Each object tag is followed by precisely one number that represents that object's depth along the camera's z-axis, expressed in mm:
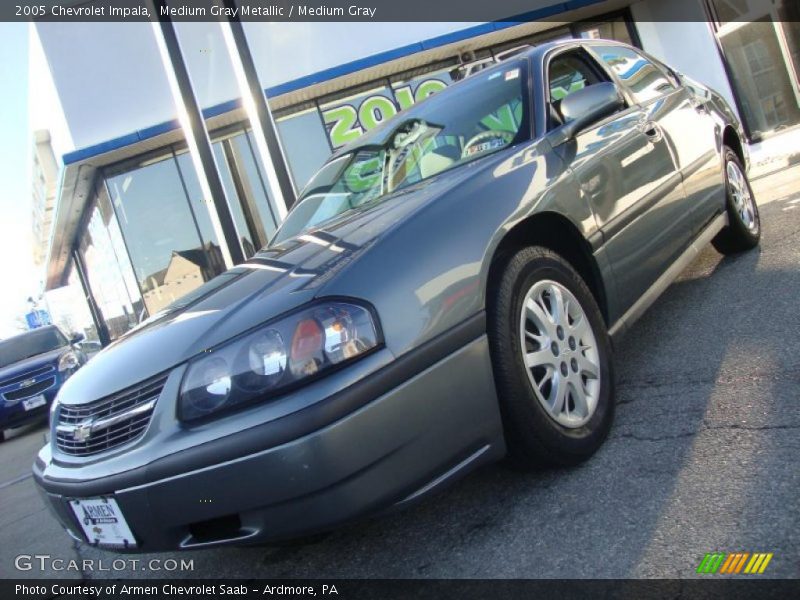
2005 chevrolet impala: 1728
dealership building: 11195
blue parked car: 9008
